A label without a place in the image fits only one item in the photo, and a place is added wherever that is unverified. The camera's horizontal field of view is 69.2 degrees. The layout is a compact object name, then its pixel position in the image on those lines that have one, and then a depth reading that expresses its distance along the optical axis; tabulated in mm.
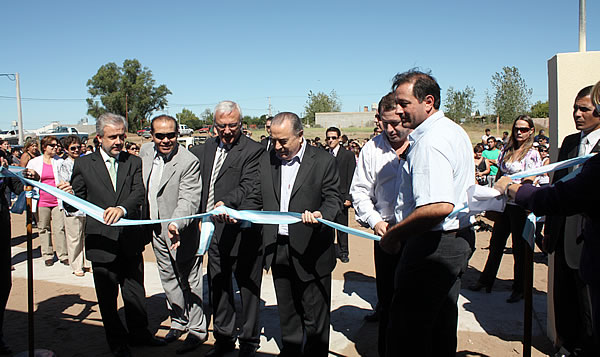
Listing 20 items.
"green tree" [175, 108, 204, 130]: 80625
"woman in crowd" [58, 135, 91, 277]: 6926
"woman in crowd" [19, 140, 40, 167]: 11125
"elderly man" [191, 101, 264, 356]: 4082
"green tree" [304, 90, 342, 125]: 70750
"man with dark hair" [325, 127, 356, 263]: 7418
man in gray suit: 4180
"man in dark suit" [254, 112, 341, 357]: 3693
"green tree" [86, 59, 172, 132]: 64625
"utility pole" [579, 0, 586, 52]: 4020
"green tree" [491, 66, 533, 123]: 39219
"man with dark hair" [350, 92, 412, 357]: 3812
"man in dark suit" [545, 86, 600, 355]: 3346
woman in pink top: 7444
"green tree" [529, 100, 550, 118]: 63875
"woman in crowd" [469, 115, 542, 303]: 5367
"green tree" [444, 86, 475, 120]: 47531
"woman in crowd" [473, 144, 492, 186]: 12055
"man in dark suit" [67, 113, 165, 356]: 4000
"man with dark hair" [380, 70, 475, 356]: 2490
